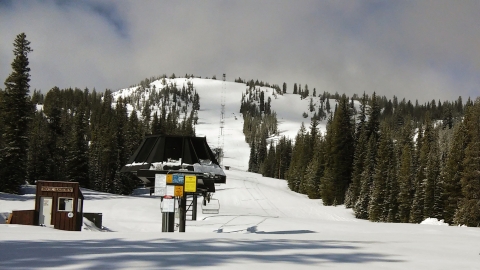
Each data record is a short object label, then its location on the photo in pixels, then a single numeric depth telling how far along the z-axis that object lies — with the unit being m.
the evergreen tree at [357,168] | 60.17
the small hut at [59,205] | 21.77
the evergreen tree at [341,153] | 63.97
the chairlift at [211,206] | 33.36
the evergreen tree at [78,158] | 56.47
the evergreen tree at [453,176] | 43.06
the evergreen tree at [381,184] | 52.89
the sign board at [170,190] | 17.42
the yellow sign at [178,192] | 17.44
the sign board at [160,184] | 17.58
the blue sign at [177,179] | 17.46
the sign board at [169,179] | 17.42
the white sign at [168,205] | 17.81
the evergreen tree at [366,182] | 54.78
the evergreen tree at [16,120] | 39.41
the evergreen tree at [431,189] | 46.59
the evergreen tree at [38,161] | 53.22
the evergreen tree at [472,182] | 33.72
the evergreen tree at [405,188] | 51.61
